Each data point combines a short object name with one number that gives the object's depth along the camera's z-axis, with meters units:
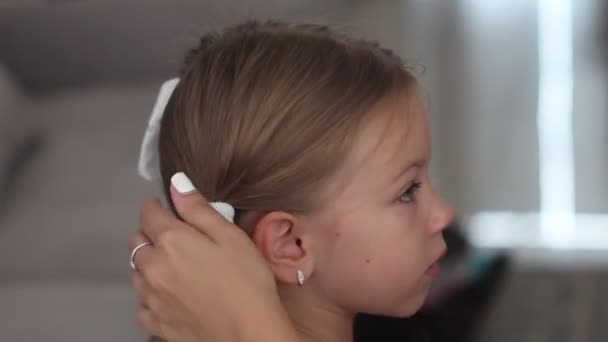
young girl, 0.89
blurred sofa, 1.12
